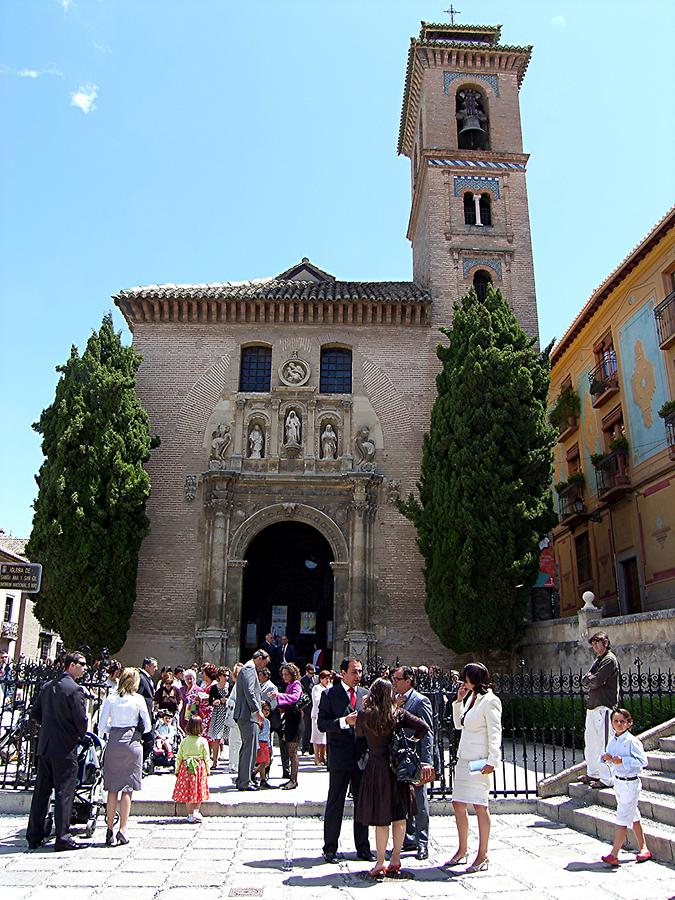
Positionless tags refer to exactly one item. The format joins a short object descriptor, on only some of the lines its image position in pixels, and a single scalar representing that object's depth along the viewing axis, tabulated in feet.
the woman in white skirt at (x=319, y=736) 40.50
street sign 26.32
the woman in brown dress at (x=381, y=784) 19.69
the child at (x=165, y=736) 37.83
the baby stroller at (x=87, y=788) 23.73
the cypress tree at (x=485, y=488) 56.29
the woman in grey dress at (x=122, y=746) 22.85
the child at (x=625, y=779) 20.77
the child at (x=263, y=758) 32.65
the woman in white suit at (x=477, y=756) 20.49
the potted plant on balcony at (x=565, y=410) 83.20
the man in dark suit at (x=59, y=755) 22.17
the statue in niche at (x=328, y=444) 69.97
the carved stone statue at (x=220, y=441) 69.21
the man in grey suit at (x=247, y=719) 31.68
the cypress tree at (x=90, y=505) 59.11
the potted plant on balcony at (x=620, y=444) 68.15
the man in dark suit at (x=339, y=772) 21.25
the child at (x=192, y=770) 26.55
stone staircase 22.38
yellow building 61.72
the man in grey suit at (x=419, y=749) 21.93
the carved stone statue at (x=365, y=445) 69.46
